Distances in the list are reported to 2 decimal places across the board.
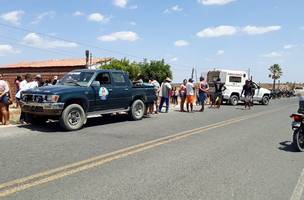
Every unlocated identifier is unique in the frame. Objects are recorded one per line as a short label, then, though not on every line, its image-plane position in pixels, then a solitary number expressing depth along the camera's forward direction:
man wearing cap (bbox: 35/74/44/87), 14.19
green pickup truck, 10.78
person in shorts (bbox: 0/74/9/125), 11.73
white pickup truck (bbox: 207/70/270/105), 26.25
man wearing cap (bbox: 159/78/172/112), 17.66
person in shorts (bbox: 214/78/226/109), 21.61
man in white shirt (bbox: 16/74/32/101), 13.26
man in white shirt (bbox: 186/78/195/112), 18.39
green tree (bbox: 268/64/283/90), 80.81
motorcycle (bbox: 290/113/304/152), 8.43
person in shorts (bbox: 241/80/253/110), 21.62
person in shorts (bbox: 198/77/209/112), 19.52
